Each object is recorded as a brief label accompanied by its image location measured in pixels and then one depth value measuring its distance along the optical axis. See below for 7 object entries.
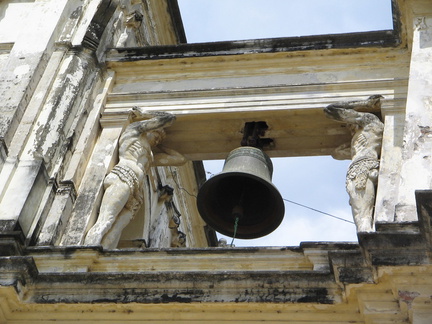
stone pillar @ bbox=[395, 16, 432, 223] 8.23
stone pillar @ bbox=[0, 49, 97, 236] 9.23
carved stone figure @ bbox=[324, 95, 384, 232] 9.13
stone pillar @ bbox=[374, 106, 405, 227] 8.85
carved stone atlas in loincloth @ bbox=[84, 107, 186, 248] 9.55
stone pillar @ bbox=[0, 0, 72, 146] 10.12
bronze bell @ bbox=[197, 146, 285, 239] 9.81
